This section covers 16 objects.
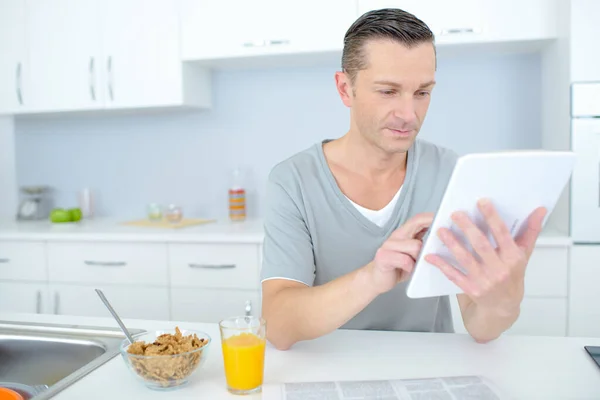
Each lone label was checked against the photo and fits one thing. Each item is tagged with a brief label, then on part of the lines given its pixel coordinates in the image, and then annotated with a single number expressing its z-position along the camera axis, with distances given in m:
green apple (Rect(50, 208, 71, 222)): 2.99
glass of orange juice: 0.93
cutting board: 2.76
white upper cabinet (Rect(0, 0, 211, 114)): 2.76
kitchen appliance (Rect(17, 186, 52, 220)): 3.21
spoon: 1.05
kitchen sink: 1.23
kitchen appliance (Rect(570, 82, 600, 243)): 2.23
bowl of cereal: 0.94
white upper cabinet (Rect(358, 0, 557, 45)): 2.38
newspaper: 0.90
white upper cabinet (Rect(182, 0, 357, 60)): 2.55
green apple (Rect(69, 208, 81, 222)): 3.01
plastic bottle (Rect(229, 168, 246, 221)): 2.90
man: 0.99
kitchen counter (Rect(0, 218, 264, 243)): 2.50
